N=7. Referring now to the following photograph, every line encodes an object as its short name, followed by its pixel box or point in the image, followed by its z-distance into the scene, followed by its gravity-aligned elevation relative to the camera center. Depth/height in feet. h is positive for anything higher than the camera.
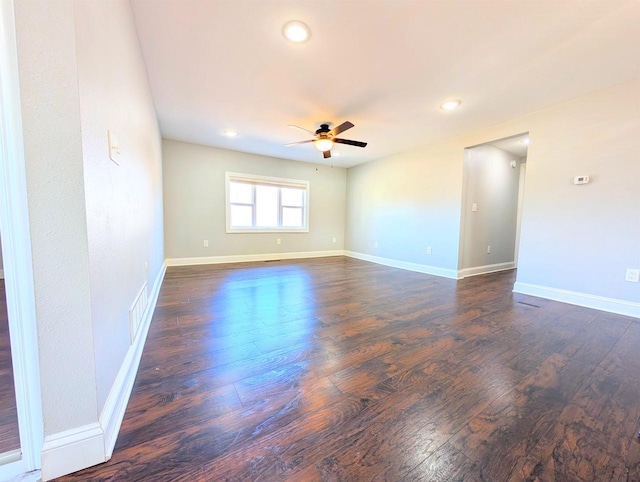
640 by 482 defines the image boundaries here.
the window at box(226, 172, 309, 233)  17.40 +1.41
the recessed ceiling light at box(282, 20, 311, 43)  5.87 +4.69
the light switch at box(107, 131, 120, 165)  3.92 +1.20
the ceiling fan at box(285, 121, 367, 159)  11.33 +4.03
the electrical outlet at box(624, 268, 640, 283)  8.25 -1.61
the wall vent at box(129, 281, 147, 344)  5.04 -2.06
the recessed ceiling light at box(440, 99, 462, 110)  9.43 +4.71
